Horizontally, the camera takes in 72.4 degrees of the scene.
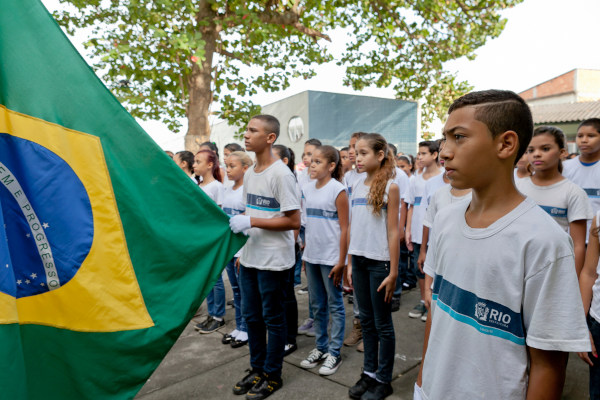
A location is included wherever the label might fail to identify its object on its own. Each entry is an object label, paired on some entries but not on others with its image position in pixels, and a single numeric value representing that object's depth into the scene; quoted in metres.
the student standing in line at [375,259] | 3.13
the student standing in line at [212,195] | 4.75
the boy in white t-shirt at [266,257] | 3.25
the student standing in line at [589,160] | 4.13
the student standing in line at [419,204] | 5.09
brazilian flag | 1.80
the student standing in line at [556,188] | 2.95
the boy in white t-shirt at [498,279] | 1.19
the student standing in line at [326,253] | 3.74
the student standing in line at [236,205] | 4.38
